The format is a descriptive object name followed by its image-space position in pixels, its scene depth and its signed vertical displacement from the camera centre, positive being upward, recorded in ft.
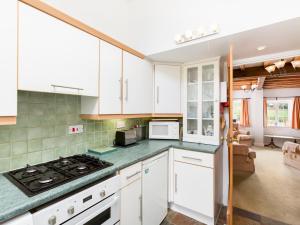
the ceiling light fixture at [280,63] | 9.93 +3.23
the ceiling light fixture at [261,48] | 5.98 +2.57
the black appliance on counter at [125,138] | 6.60 -1.04
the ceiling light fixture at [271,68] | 11.03 +3.25
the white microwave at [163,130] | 7.88 -0.82
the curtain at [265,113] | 21.69 +0.05
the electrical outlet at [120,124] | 7.17 -0.48
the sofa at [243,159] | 12.23 -3.55
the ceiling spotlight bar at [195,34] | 5.29 +2.85
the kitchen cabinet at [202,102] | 6.99 +0.55
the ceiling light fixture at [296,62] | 9.84 +3.24
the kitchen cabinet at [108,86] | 5.20 +0.97
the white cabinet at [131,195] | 4.60 -2.53
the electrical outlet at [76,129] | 5.34 -0.55
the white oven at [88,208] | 2.89 -1.99
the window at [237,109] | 23.81 +0.74
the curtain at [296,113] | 19.75 +0.12
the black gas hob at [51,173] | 3.23 -1.45
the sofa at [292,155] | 13.39 -3.60
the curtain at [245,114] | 22.97 -0.03
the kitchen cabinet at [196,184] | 6.04 -2.87
